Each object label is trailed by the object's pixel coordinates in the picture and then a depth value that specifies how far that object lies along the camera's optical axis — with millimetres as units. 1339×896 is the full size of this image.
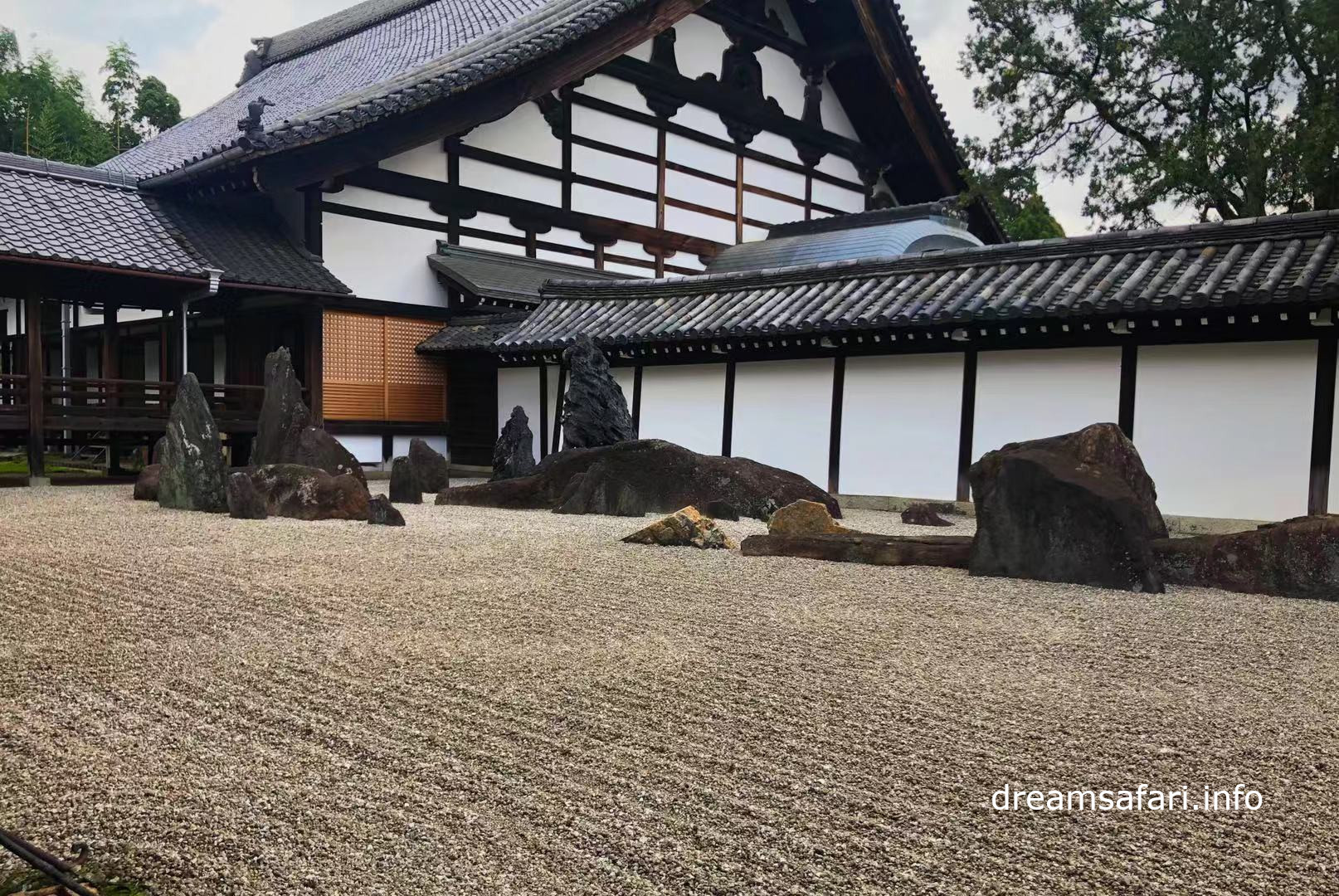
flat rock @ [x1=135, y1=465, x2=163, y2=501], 9109
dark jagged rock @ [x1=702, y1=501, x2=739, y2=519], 8414
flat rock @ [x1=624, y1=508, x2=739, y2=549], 6578
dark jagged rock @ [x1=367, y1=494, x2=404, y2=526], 7504
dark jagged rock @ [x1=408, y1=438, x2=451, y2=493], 10383
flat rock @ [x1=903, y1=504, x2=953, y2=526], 8406
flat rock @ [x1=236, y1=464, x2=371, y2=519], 7883
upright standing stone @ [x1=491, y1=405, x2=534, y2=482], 10938
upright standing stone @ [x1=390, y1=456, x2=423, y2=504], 9594
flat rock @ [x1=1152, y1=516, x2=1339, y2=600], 5062
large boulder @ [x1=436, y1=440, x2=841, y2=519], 8617
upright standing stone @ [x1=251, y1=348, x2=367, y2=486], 9367
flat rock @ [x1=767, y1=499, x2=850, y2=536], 6672
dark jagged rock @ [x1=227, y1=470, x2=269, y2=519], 7664
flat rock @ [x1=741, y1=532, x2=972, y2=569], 5891
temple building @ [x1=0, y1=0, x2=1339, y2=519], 8562
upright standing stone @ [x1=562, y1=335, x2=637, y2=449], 9875
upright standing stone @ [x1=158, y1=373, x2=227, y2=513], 8273
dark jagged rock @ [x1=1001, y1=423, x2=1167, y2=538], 5672
